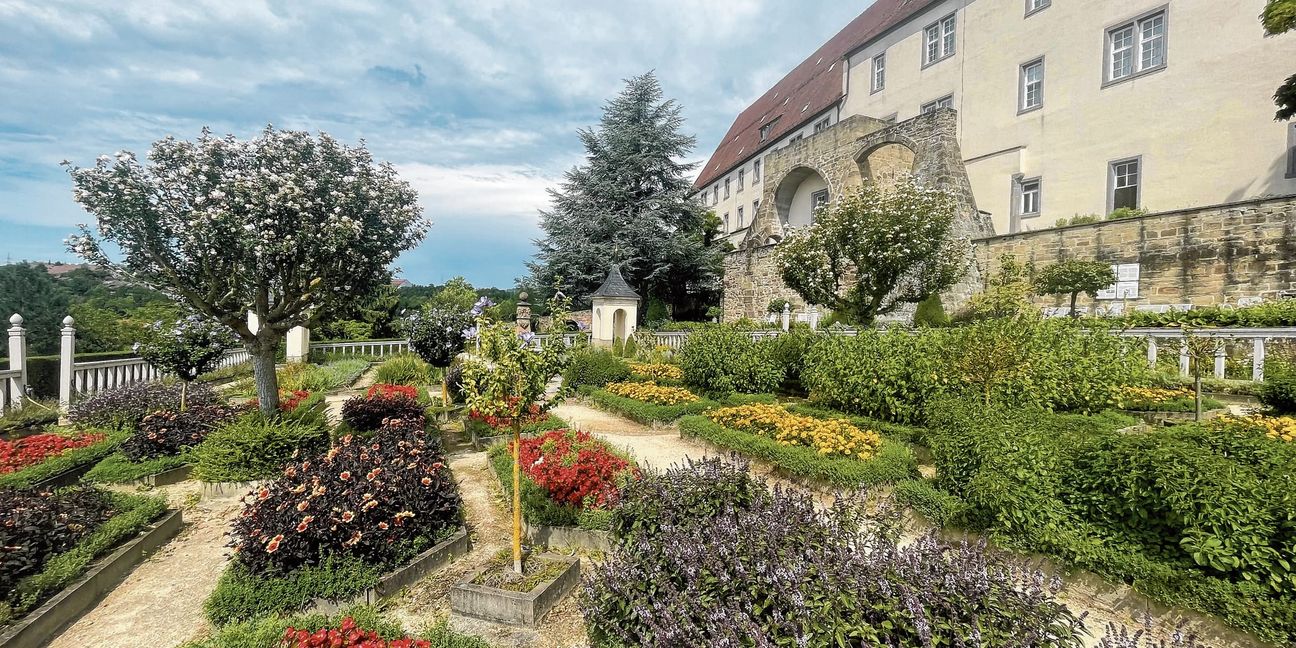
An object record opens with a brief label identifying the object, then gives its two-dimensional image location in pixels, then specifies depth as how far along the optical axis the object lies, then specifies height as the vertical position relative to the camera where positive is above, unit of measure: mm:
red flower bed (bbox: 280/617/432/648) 2391 -1511
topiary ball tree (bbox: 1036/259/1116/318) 12594 +1394
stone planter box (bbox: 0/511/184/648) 3094 -1933
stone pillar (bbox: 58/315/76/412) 8742 -912
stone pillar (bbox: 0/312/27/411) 8352 -790
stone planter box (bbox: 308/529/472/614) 3462 -1863
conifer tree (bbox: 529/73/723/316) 23797 +5176
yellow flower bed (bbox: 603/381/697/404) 9570 -1339
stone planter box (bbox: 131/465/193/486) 5863 -1911
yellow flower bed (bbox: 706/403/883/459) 5672 -1252
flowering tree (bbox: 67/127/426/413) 5957 +1092
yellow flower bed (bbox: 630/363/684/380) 11984 -1103
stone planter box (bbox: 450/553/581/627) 3230 -1793
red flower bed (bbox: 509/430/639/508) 4613 -1397
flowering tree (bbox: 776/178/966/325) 13031 +2047
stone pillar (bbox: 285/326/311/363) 15297 -877
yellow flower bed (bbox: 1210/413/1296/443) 4753 -852
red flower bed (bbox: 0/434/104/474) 5633 -1610
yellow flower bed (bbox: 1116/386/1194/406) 6789 -824
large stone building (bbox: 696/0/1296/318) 13594 +7110
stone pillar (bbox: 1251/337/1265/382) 8305 -349
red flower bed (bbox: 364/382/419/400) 8573 -1289
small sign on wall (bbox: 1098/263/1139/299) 12807 +1301
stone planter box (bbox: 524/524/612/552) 4320 -1819
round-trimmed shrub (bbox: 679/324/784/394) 9859 -731
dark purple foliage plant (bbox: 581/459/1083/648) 1989 -1127
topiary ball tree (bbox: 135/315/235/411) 7523 -515
